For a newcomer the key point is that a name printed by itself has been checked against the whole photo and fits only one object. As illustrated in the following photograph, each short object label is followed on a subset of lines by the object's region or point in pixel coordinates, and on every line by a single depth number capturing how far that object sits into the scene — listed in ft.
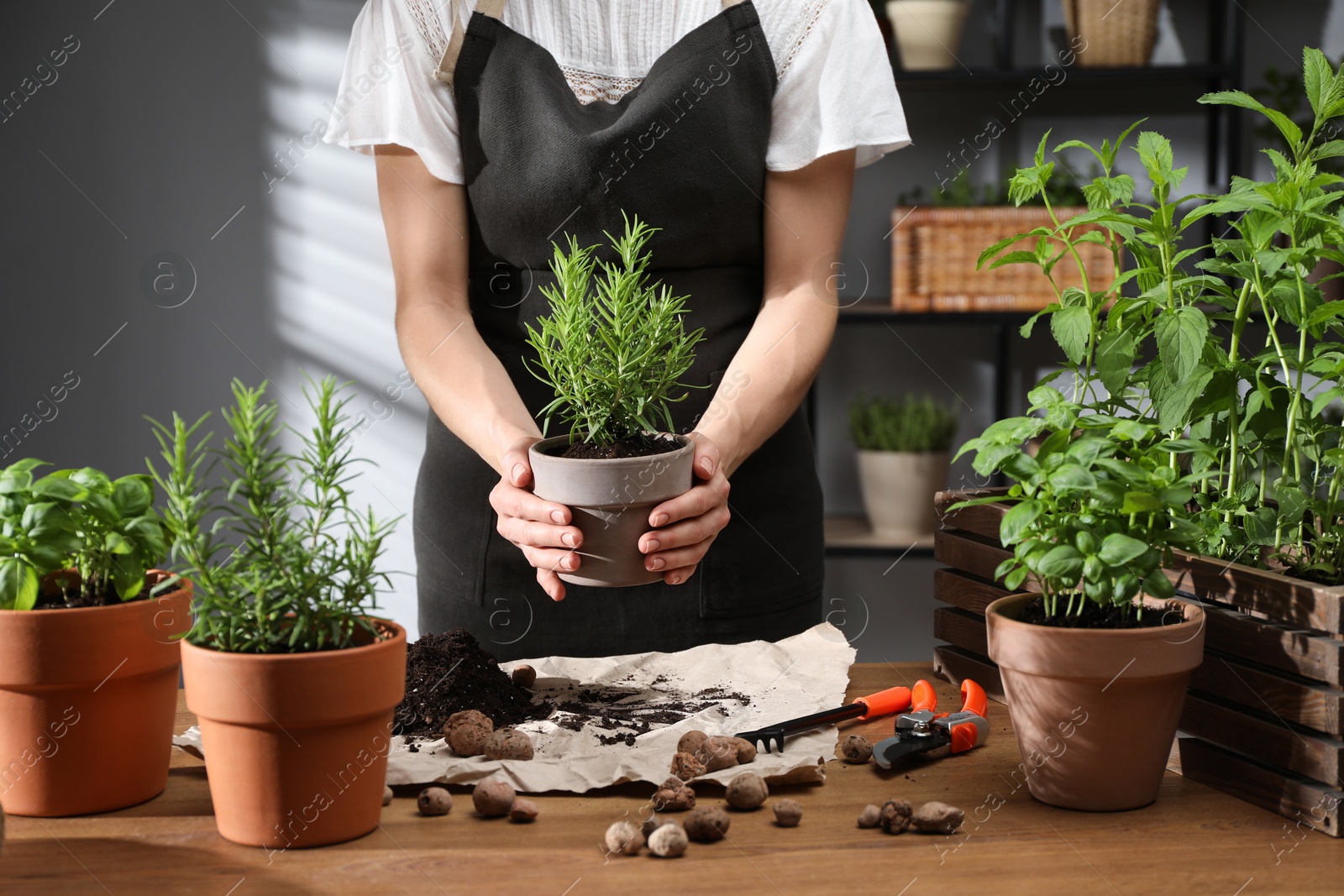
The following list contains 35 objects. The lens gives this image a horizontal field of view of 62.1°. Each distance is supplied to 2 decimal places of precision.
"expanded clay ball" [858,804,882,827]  2.63
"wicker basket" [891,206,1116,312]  9.21
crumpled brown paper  2.90
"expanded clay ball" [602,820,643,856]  2.51
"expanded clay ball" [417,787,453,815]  2.74
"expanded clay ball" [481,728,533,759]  3.02
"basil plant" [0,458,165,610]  2.66
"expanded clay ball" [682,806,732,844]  2.57
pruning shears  3.01
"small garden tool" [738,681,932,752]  3.10
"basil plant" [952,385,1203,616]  2.60
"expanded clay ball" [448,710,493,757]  3.05
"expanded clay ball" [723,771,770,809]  2.74
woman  4.97
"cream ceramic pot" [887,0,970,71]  9.40
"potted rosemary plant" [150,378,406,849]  2.36
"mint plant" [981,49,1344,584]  2.94
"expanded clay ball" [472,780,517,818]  2.71
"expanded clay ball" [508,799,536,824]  2.68
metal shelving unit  9.35
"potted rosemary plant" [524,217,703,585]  3.05
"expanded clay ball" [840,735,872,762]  3.07
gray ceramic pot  3.02
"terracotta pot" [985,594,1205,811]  2.62
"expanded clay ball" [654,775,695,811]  2.72
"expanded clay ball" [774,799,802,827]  2.65
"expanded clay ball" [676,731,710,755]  3.00
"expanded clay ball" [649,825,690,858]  2.50
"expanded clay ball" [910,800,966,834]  2.59
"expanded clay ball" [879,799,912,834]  2.61
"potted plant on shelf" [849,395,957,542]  9.80
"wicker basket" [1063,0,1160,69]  9.20
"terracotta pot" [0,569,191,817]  2.58
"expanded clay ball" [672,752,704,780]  2.88
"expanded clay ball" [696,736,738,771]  2.93
